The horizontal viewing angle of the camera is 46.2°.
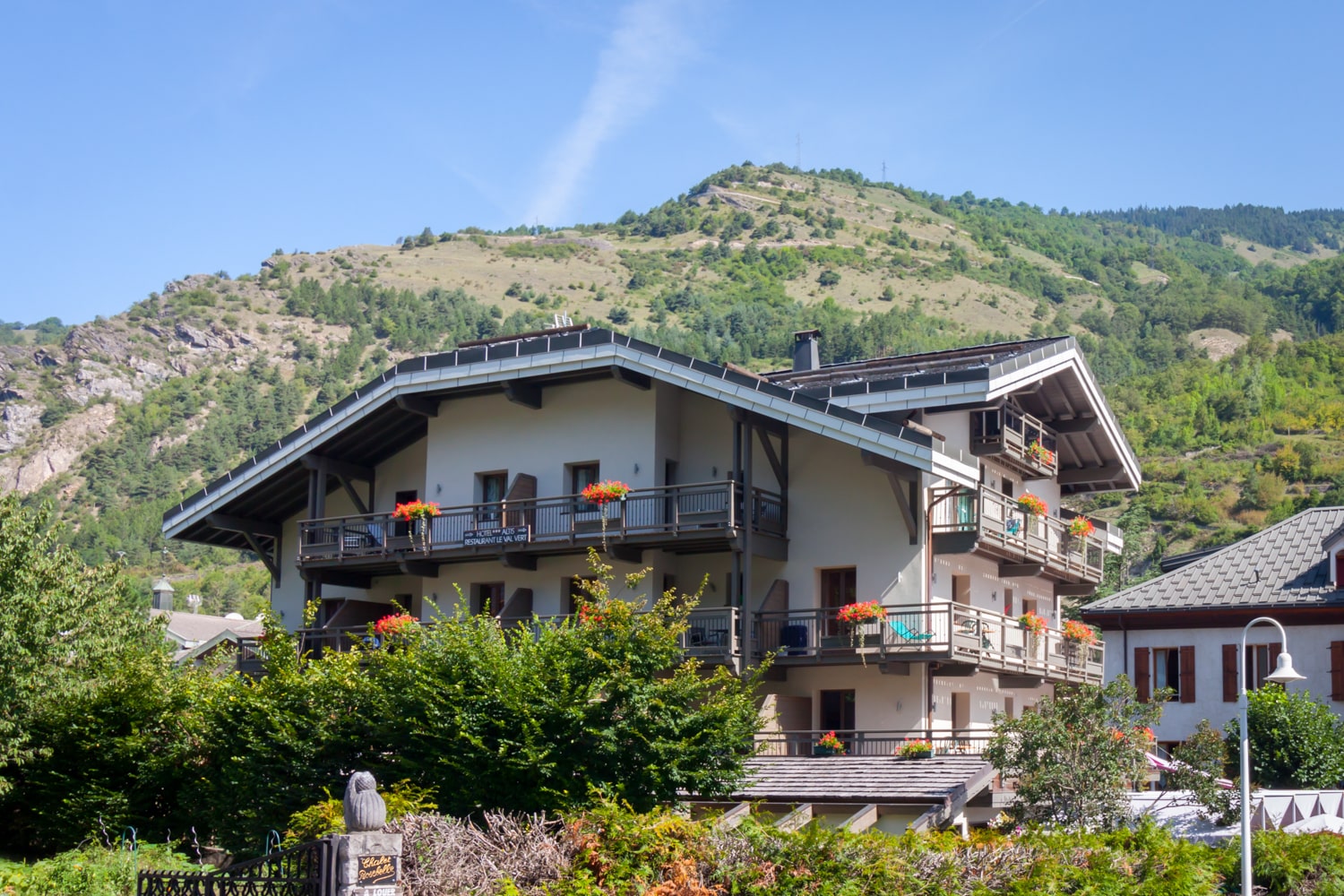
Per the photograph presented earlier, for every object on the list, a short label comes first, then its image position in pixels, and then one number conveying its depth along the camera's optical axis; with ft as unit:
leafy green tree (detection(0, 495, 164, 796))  101.81
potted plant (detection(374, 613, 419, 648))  89.71
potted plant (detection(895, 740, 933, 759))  96.58
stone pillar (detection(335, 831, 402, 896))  52.90
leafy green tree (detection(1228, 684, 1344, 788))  119.44
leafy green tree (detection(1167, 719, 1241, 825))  88.53
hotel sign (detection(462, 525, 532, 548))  114.32
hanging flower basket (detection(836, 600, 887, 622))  101.96
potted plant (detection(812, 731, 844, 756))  102.32
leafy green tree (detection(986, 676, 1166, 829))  82.17
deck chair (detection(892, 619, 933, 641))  102.12
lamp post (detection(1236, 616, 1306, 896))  68.28
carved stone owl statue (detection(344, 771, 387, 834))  53.62
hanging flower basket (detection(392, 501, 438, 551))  119.24
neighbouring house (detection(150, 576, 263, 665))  250.57
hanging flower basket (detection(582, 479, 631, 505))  109.70
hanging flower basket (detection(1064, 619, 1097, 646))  123.34
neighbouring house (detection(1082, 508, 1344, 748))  138.51
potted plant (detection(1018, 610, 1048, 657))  115.44
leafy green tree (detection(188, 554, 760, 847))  78.23
